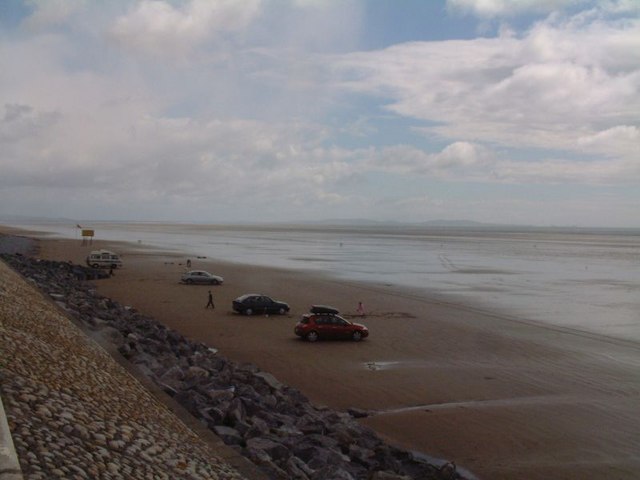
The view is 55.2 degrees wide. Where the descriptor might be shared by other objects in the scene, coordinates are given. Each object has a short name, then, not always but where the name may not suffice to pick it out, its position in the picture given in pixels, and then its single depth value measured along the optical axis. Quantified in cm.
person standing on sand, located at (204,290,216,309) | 3301
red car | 2523
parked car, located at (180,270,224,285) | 4400
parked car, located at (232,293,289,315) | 3145
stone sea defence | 1071
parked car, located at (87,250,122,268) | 5138
